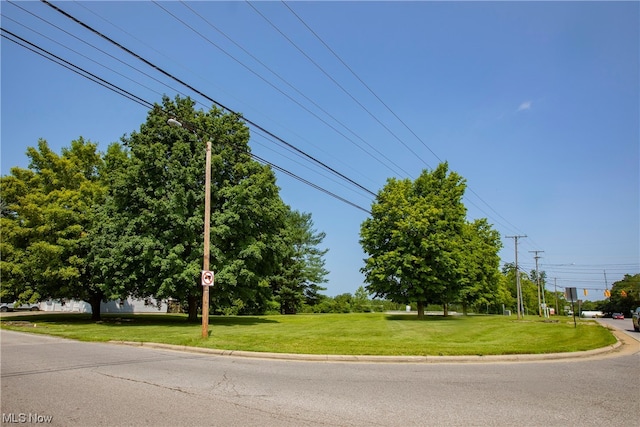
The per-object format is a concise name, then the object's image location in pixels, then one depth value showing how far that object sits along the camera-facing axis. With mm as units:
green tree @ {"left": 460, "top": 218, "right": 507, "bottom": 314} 42216
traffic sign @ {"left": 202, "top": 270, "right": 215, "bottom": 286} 15516
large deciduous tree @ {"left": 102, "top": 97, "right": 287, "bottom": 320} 24797
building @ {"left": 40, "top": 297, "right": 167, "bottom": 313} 57438
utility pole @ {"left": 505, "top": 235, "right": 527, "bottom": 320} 52953
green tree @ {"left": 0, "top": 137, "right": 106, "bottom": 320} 27734
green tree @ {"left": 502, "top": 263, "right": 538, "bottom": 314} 94438
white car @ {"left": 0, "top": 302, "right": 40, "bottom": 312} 56875
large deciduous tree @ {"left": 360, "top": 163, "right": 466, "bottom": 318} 31766
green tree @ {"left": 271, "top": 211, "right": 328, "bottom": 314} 57312
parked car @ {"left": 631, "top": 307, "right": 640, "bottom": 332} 27656
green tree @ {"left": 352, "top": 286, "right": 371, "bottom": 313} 70875
